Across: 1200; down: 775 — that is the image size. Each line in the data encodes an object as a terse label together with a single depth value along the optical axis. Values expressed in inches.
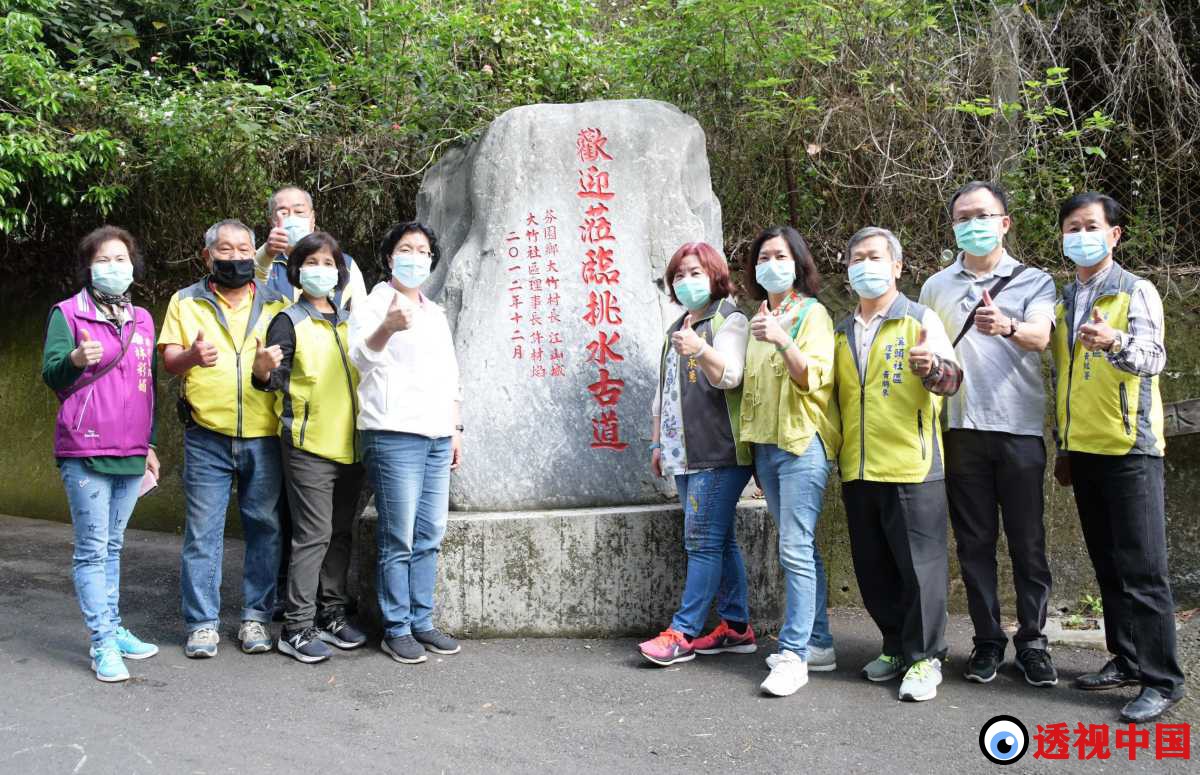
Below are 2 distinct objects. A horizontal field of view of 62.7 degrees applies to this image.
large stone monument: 181.6
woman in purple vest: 144.8
